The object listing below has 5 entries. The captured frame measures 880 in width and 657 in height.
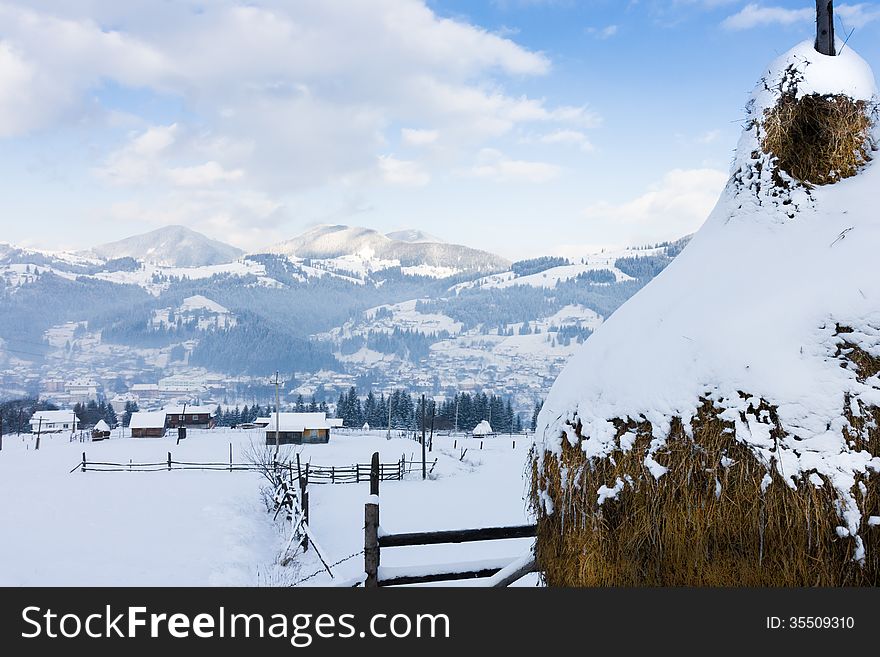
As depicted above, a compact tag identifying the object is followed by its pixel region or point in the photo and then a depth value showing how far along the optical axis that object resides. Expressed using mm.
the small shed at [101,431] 56656
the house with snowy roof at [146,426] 62281
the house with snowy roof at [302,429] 57688
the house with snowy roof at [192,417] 76750
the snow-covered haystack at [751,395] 3316
